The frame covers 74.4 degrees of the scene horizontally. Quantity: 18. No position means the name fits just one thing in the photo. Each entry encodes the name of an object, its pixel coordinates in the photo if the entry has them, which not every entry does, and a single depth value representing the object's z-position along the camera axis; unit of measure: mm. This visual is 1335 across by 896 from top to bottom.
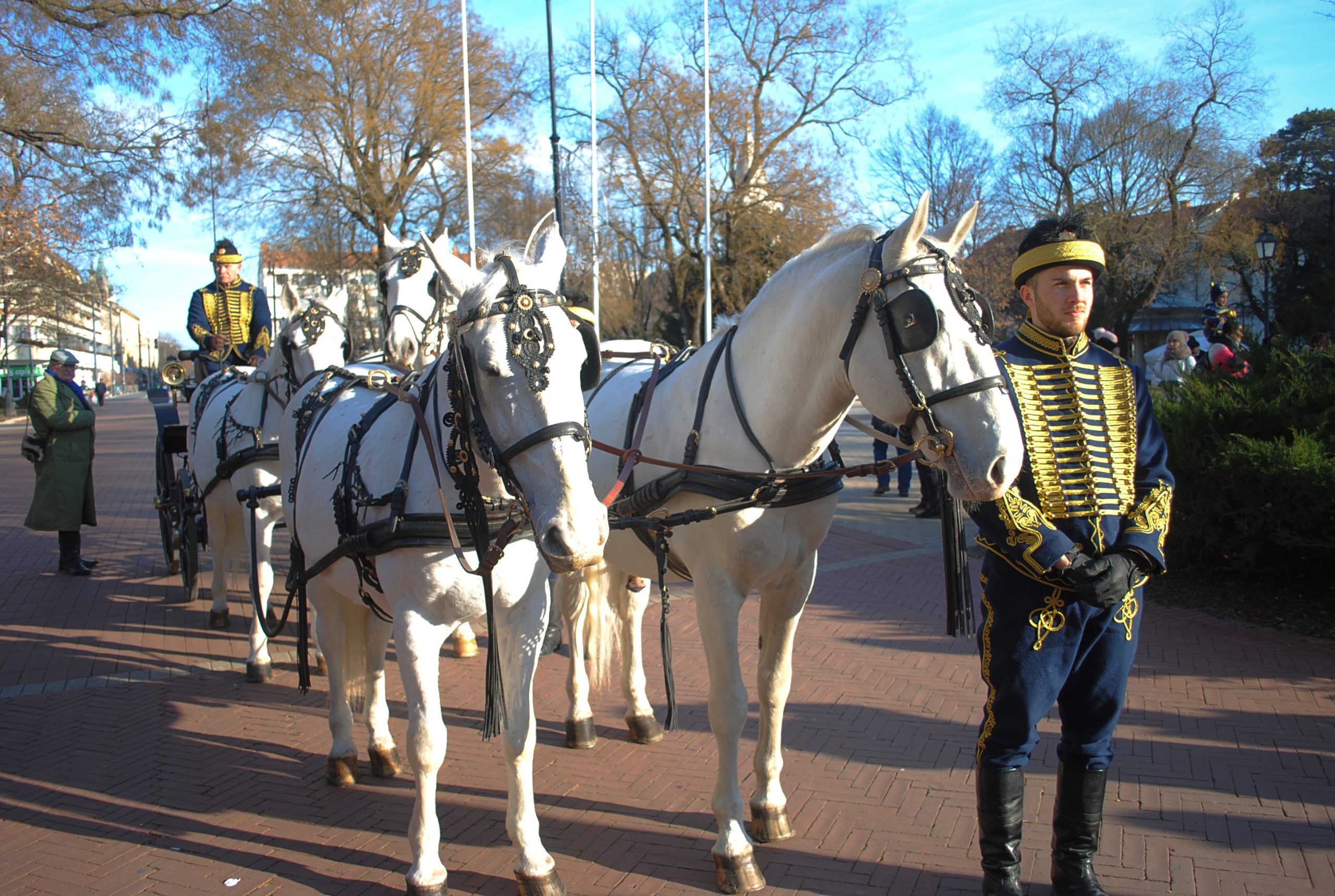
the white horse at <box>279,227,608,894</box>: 2473
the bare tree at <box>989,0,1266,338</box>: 30000
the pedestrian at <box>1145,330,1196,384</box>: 9641
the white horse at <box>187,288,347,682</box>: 5723
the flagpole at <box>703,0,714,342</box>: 21766
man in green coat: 8758
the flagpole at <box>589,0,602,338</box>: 21359
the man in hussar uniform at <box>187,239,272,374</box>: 7398
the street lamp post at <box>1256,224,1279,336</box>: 19891
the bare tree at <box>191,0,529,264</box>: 23859
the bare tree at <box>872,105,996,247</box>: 34625
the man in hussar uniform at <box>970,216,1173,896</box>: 2779
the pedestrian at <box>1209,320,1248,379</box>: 7281
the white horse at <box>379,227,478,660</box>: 4945
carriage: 7289
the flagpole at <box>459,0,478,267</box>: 14000
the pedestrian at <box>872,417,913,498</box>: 11609
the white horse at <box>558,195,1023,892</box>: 2586
